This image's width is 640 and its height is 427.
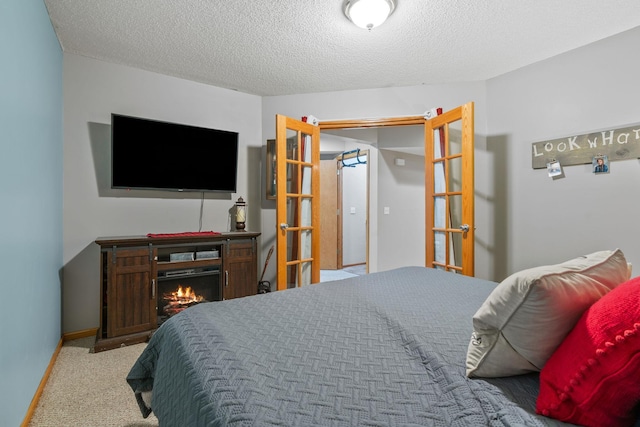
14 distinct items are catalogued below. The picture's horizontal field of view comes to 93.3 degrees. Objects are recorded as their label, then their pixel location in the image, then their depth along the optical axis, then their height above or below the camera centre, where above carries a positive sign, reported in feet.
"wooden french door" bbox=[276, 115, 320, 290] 10.14 +0.60
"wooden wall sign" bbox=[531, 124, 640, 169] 7.79 +1.96
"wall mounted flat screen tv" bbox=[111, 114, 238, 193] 8.98 +2.09
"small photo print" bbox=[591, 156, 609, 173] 8.16 +1.44
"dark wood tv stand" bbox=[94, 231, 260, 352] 8.05 -1.58
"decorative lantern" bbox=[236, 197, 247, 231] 10.97 +0.20
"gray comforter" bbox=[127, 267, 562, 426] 2.23 -1.39
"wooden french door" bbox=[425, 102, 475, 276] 9.20 +0.91
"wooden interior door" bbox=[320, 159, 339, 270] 18.74 +0.11
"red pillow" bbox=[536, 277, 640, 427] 1.95 -1.05
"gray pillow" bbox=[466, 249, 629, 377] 2.42 -0.82
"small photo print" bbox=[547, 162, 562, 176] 9.04 +1.46
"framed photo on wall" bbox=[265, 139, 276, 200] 11.64 +1.91
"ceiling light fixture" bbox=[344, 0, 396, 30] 6.49 +4.60
